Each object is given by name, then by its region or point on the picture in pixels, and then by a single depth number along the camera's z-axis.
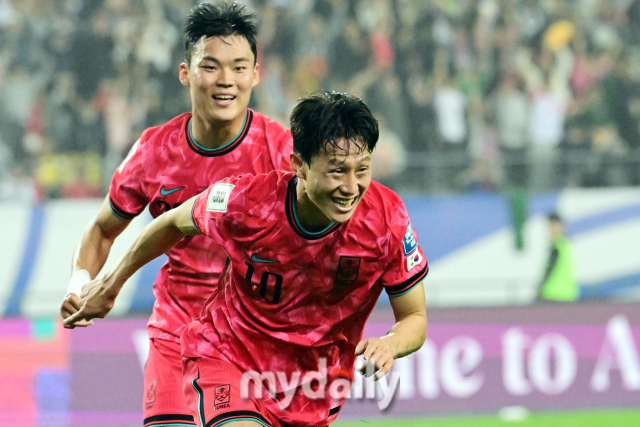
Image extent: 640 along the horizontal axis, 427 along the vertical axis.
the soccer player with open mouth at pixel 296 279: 7.20
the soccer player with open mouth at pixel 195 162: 8.66
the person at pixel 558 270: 20.22
